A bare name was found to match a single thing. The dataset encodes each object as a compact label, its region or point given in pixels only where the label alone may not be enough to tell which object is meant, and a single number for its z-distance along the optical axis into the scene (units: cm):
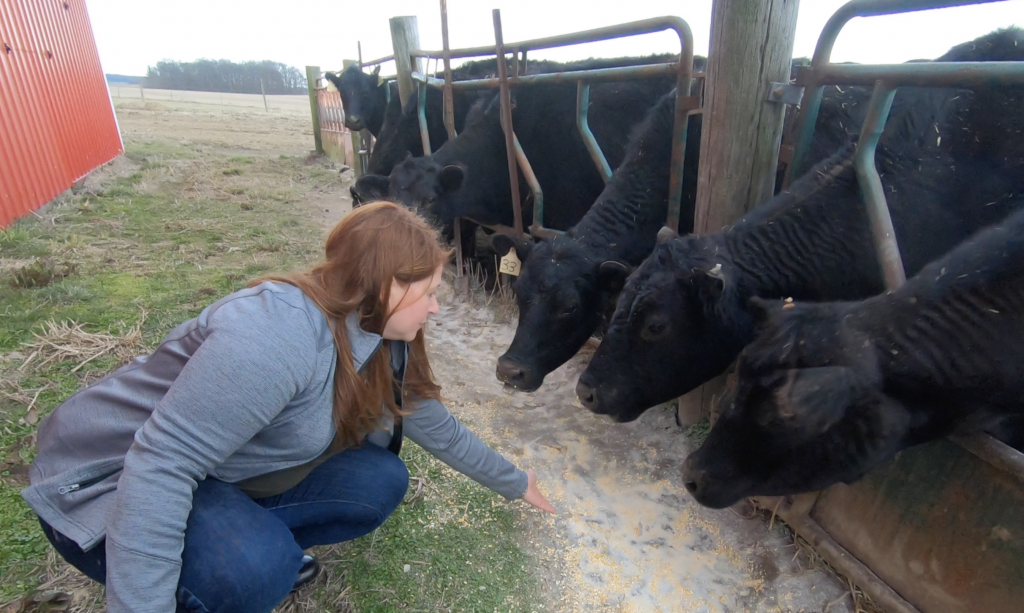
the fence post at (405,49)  717
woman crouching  143
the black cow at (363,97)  973
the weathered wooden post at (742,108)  267
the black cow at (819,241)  263
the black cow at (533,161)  496
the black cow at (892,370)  176
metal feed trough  188
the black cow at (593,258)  349
